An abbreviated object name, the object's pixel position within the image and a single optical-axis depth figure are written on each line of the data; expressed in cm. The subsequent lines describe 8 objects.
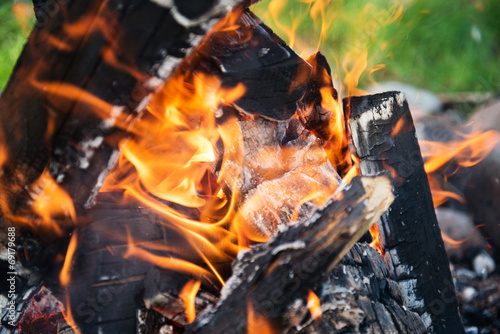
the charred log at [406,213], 128
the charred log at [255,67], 120
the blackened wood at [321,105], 130
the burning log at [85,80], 114
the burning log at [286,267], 117
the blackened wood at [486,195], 141
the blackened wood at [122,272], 121
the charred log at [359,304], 119
